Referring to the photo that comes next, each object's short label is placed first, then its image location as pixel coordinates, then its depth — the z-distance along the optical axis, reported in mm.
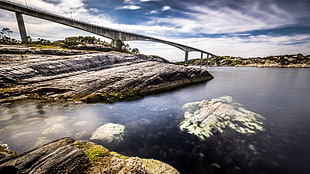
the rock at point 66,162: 3639
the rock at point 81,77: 17891
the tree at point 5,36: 68112
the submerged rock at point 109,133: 9203
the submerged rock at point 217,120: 10511
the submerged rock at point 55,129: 9716
